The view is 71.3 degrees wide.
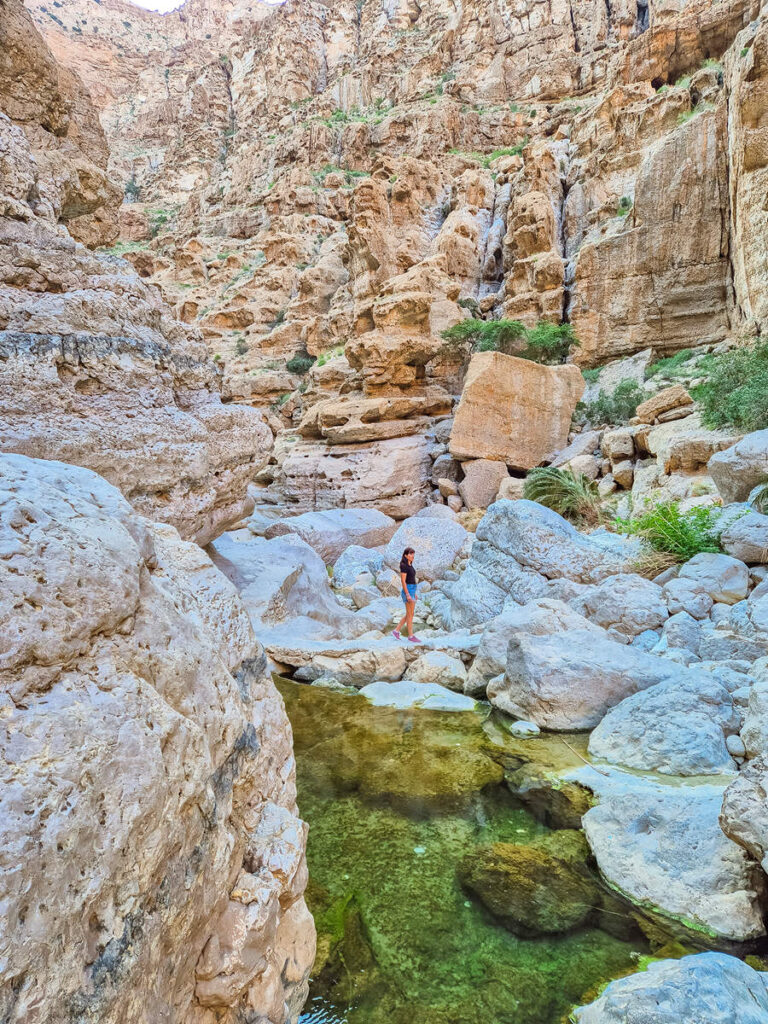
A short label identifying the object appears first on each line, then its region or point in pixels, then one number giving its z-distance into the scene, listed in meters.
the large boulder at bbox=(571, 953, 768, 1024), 1.53
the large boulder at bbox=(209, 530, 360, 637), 6.03
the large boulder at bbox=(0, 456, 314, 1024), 0.88
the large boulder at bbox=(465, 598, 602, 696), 4.66
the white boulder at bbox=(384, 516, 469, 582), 8.16
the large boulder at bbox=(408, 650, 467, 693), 4.88
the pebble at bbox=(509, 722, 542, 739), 3.92
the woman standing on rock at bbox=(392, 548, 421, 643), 6.15
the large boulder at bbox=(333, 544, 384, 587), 8.48
